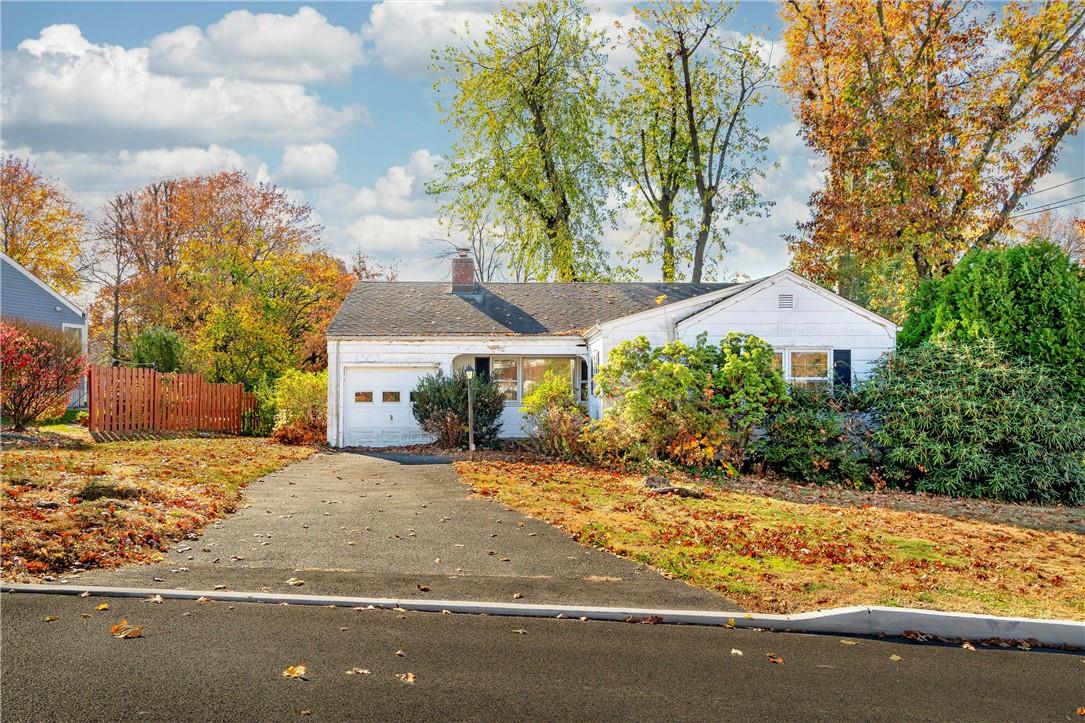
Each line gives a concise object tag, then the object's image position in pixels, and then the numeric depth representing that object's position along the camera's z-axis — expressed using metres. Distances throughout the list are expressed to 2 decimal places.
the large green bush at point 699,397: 16.57
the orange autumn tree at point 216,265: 31.47
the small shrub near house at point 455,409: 21.25
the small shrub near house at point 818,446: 16.56
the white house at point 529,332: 18.83
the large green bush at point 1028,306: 16.94
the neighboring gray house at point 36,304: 27.91
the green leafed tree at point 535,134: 32.50
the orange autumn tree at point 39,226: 39.81
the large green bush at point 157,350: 27.47
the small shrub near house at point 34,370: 18.64
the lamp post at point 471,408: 19.84
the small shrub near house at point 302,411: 22.83
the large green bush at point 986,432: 15.93
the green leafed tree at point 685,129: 32.25
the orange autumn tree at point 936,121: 23.86
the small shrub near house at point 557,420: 18.38
